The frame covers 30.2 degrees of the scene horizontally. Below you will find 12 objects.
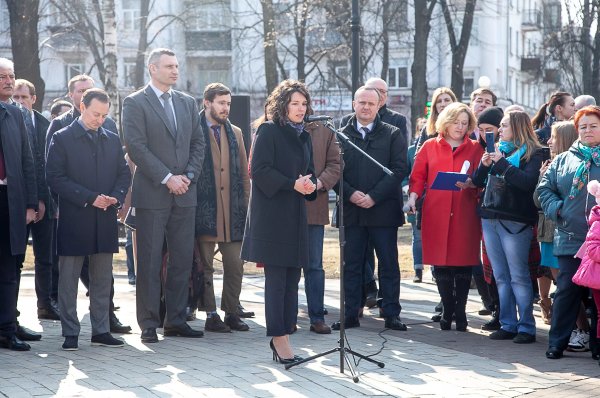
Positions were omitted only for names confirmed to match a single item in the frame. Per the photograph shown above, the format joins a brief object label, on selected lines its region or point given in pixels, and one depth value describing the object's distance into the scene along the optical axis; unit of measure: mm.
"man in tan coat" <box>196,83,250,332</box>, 9969
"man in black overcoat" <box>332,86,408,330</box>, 10047
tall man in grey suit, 9273
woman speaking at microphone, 8102
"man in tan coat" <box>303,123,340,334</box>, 9812
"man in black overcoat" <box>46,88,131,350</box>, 8930
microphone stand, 7766
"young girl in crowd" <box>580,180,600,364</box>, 8150
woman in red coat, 9867
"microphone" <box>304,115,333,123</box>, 7844
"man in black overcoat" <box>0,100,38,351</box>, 8805
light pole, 18266
